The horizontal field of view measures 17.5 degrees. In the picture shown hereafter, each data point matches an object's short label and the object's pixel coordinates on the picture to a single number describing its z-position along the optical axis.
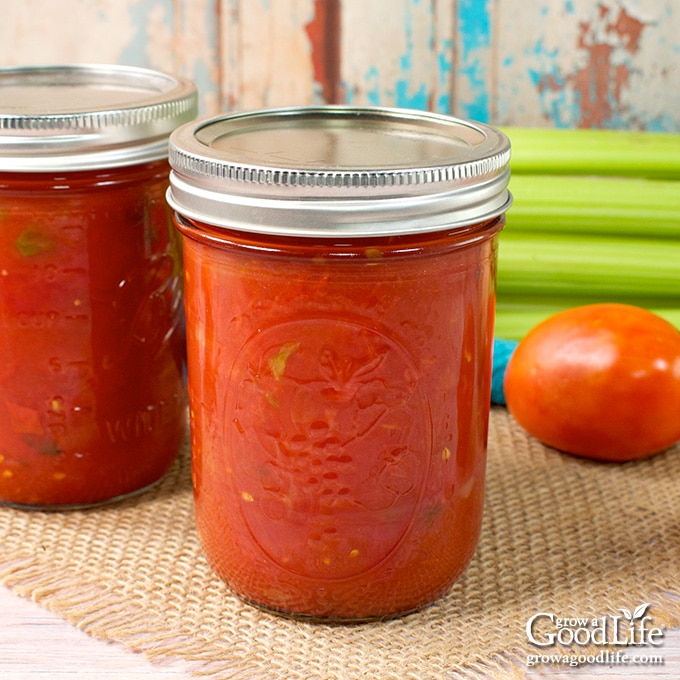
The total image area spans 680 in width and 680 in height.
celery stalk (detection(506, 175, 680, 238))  0.75
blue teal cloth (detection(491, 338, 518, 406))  0.71
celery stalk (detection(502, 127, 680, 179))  0.75
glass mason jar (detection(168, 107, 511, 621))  0.54
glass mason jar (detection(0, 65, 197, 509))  0.59
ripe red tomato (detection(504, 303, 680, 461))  0.65
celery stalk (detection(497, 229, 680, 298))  0.75
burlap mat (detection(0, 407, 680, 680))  0.56
